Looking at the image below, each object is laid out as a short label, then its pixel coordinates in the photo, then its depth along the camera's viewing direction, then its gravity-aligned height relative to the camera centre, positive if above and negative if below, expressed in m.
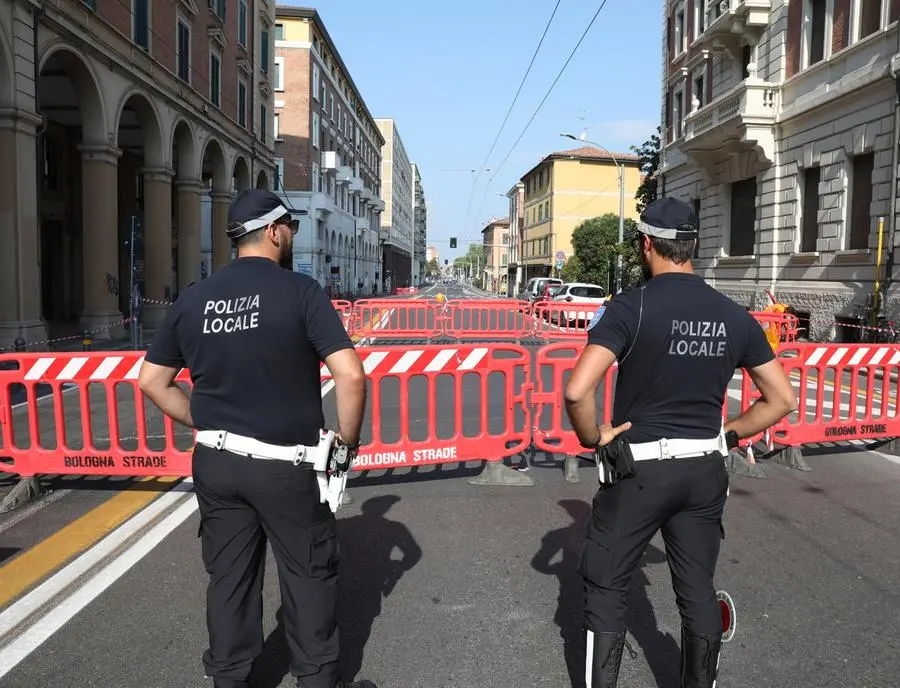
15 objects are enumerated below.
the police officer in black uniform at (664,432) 2.55 -0.53
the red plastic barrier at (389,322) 20.09 -1.37
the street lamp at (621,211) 34.26 +3.06
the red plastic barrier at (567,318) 20.85 -1.27
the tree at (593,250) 47.31 +1.80
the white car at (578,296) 25.95 -0.75
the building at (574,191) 67.00 +7.72
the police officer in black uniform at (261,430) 2.52 -0.54
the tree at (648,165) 37.19 +5.94
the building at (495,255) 113.89 +3.91
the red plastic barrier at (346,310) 20.26 -1.05
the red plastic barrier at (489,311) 20.14 -1.12
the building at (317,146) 44.53 +8.30
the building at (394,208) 103.19 +10.13
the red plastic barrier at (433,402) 6.12 -1.05
